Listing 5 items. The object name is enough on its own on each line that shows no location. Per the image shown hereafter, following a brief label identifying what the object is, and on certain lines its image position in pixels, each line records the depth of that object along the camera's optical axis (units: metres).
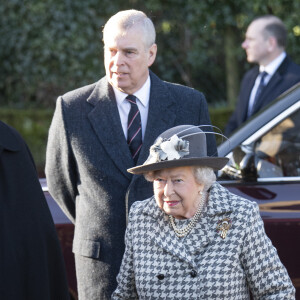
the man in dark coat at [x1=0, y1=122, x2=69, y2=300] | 5.38
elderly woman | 6.16
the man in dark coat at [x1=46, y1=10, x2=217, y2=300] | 7.60
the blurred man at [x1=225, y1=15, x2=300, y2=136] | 12.73
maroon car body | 8.29
